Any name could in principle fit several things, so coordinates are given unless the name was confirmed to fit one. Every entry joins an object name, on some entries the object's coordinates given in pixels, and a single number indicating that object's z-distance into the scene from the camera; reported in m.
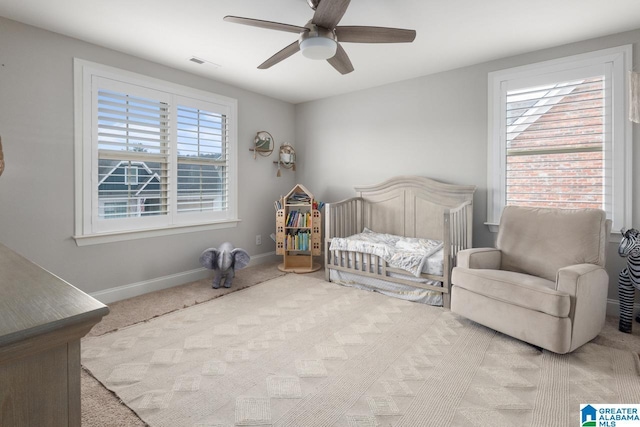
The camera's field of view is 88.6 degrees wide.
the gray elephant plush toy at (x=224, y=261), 3.36
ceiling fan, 1.90
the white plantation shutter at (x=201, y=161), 3.59
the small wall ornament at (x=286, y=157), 4.73
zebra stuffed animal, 2.31
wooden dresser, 0.50
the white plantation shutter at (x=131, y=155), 2.98
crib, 2.91
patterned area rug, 1.53
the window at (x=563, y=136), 2.70
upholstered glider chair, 1.99
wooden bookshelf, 4.12
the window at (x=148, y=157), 2.88
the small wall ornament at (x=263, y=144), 4.37
